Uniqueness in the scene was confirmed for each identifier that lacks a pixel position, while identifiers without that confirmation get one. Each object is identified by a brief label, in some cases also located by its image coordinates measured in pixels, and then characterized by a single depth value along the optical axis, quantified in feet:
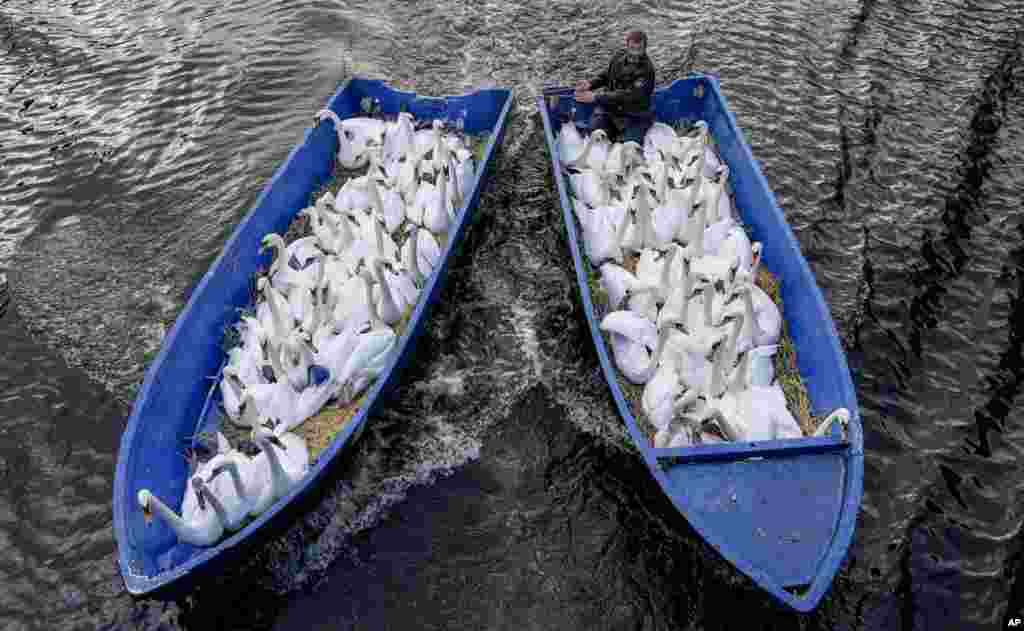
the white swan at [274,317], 28.25
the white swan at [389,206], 34.76
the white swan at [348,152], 39.52
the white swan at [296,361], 27.30
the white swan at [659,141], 38.83
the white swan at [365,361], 27.58
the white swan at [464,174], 36.14
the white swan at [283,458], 23.04
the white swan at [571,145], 38.96
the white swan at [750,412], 24.75
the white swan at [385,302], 29.27
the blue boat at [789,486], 20.97
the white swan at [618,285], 30.33
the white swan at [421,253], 31.32
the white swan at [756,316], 27.99
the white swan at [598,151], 38.45
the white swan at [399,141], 39.37
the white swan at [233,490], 22.75
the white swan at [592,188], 35.86
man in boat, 38.68
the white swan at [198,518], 21.03
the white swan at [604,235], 32.83
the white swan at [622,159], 36.29
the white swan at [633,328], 28.40
